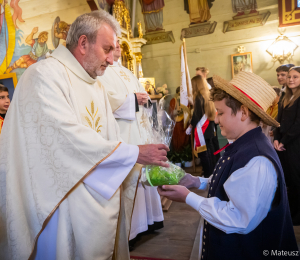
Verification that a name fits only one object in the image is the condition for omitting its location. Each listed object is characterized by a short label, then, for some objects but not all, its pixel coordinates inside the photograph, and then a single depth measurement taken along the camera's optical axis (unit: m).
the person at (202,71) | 5.43
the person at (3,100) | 2.61
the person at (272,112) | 4.34
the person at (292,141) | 3.10
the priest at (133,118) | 2.64
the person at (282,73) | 4.48
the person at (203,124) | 4.84
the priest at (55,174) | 1.38
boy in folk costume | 1.22
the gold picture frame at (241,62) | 7.24
